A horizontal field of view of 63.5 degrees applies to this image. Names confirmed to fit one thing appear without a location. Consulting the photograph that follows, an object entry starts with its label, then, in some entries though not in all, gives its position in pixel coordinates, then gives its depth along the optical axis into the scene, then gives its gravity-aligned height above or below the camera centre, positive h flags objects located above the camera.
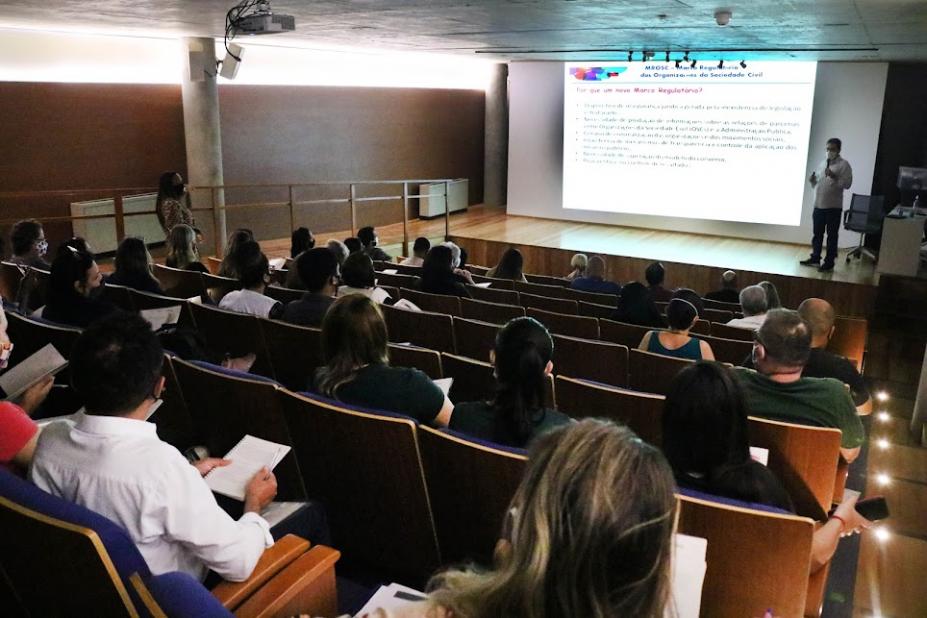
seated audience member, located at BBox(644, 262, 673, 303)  5.82 -1.11
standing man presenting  8.47 -0.58
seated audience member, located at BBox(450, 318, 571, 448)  2.21 -0.77
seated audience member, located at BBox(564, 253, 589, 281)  7.18 -1.21
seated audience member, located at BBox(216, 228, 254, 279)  4.75 -0.79
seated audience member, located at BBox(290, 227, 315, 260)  5.82 -0.82
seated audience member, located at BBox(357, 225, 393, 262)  6.81 -0.96
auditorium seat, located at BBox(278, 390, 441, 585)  2.11 -1.02
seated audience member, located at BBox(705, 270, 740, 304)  6.70 -1.36
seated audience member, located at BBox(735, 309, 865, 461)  2.62 -0.87
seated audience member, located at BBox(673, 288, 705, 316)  5.55 -1.18
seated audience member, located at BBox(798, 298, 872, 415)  3.37 -1.03
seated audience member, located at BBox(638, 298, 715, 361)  3.85 -1.02
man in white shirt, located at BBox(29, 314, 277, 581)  1.62 -0.73
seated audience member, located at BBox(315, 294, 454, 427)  2.52 -0.81
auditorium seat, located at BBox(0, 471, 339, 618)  1.33 -0.81
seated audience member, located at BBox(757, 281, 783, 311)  5.36 -1.13
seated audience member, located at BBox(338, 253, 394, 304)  4.24 -0.79
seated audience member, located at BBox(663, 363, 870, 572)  1.92 -0.76
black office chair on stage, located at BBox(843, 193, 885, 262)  8.98 -0.89
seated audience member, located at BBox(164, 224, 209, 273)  5.45 -0.86
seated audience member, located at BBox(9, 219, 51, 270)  5.05 -0.76
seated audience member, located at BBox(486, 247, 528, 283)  6.69 -1.15
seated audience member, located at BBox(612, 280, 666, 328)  4.80 -1.07
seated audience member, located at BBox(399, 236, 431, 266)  7.09 -1.10
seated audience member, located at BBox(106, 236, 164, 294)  4.45 -0.81
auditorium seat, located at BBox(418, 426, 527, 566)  1.93 -0.94
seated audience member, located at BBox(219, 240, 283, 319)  4.10 -0.87
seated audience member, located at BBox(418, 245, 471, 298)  5.38 -0.99
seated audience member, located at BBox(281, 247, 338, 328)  3.77 -0.78
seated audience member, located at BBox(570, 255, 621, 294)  6.41 -1.23
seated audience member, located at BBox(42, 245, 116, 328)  3.63 -0.77
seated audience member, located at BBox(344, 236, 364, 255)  6.13 -0.90
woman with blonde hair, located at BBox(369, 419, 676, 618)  1.02 -0.53
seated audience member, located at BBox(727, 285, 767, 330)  5.03 -1.09
